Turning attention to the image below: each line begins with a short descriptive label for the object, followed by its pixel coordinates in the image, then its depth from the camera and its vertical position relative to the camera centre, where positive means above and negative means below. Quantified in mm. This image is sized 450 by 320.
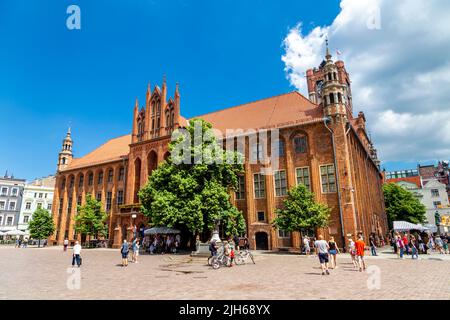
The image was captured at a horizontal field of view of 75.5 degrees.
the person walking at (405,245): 22262 -1061
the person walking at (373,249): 22234 -1251
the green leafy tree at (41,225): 45062 +1960
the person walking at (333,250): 14359 -814
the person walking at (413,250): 19359 -1197
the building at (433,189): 72812 +10865
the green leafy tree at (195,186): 24656 +4341
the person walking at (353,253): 15305 -1039
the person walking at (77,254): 16128 -904
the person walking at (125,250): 16562 -745
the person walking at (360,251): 13814 -859
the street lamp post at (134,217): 35647 +2327
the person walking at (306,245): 23227 -902
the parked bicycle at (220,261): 16047 -1417
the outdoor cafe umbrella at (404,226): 27031 +508
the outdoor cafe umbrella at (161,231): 27391 +482
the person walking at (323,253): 12870 -859
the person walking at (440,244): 23656 -1014
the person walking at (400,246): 20406 -966
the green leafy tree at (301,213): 24848 +1766
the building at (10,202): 66625 +8261
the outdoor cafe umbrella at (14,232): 48516 +1040
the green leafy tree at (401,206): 53250 +4569
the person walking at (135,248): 19166 -750
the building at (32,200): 68688 +9027
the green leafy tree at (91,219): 40312 +2437
